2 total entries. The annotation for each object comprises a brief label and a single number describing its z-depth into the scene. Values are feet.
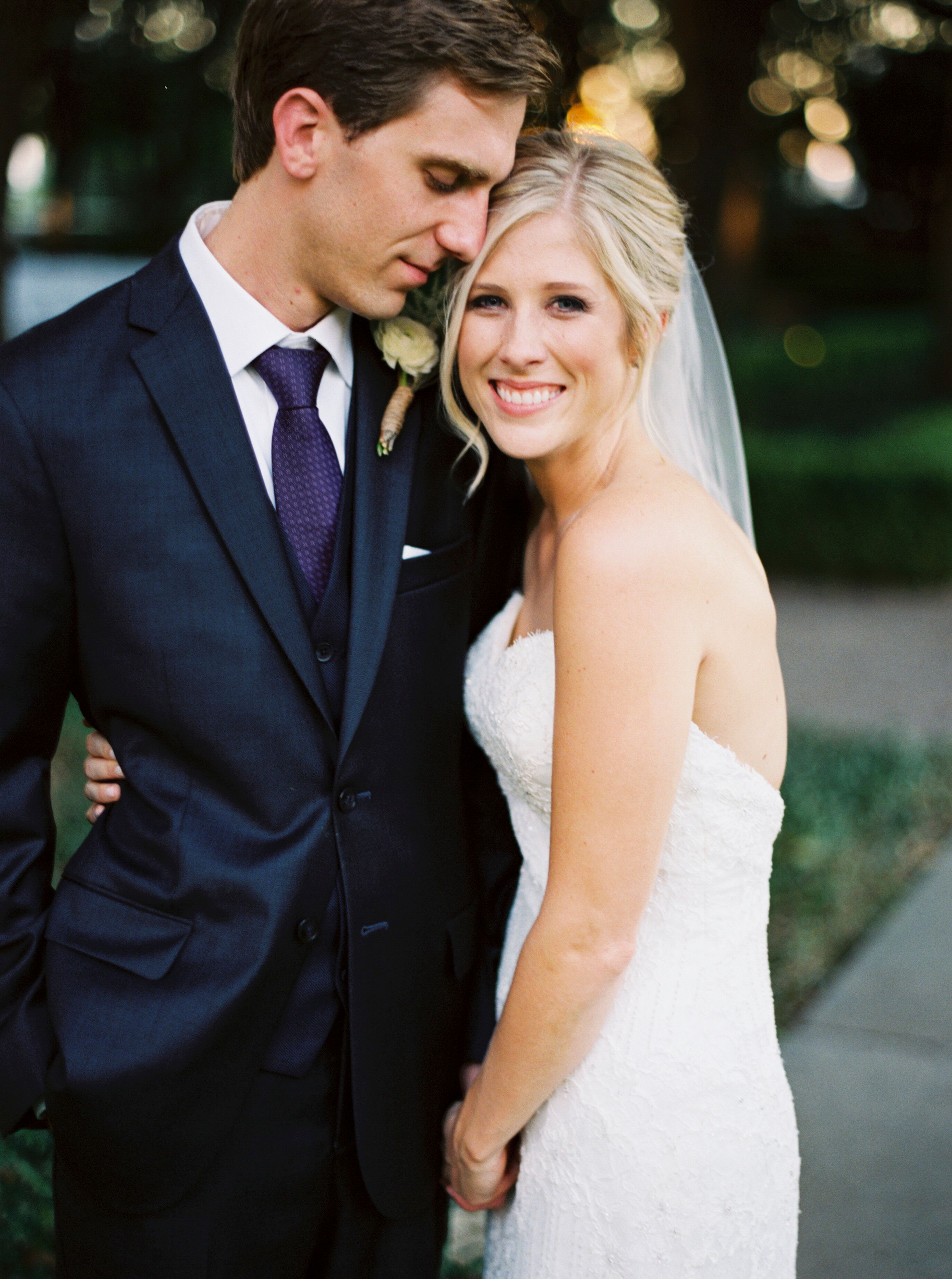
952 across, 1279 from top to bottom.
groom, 5.92
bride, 5.84
